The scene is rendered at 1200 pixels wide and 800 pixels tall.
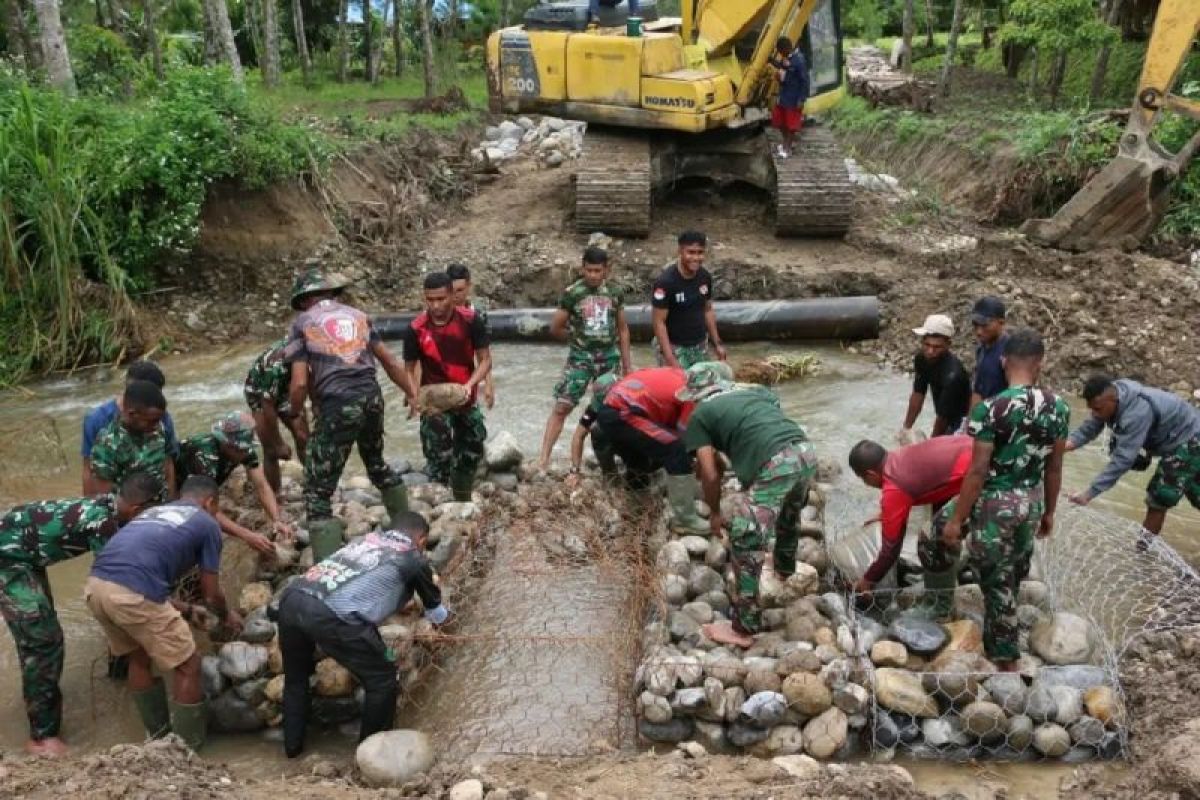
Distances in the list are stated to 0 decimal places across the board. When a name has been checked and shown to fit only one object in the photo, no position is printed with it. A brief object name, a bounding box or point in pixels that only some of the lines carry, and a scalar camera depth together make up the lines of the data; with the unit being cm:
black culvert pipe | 1008
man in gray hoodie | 554
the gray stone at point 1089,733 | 443
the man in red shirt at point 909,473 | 484
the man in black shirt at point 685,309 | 701
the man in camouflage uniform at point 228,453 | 545
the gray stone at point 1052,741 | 443
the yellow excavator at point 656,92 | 1130
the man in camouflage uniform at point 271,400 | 584
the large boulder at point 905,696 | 453
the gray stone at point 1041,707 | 448
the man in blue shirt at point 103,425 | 515
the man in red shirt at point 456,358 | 636
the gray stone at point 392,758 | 429
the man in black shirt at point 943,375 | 615
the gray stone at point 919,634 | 484
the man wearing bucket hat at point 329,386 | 555
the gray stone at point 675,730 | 461
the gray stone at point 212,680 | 483
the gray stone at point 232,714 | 484
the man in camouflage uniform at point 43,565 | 461
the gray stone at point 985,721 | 444
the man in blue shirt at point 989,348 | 580
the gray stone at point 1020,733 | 445
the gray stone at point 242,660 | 483
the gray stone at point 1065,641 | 479
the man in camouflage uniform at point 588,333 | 674
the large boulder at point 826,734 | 445
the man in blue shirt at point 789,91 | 1152
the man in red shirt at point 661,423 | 597
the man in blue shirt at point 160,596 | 431
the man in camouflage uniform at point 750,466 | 481
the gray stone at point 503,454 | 704
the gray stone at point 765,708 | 449
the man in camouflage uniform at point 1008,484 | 445
